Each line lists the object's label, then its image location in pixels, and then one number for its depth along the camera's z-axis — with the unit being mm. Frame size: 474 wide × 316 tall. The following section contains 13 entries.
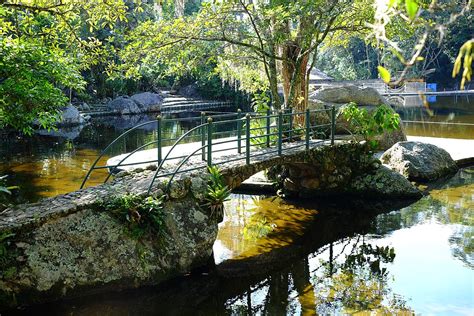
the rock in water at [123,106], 37344
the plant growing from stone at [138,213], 7004
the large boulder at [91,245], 6320
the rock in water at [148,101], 38656
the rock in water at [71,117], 29966
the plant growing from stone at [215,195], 7875
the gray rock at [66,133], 25188
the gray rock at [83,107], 36594
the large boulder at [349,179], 12078
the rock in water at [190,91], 48156
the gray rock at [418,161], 13703
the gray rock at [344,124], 16844
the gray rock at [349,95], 18719
